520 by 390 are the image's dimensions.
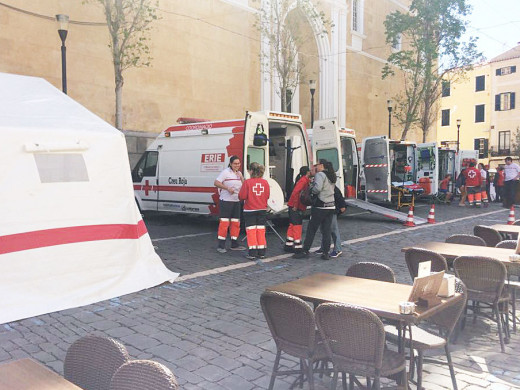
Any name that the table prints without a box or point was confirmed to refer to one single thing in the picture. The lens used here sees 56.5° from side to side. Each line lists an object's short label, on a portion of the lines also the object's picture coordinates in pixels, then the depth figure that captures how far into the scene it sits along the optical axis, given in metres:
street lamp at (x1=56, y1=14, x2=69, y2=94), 11.95
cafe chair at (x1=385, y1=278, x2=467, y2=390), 3.61
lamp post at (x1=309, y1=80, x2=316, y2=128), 21.05
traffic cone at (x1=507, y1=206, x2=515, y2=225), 12.73
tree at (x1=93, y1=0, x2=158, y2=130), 14.41
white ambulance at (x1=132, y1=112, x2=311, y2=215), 10.75
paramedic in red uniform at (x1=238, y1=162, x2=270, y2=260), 8.55
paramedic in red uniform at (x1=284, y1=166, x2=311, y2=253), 9.02
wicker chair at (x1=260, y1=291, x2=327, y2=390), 3.23
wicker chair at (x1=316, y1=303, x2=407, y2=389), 2.96
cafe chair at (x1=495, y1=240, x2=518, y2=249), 5.79
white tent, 5.80
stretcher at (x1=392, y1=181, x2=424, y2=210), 17.73
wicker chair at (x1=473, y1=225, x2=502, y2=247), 6.78
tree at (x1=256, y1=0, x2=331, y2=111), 19.36
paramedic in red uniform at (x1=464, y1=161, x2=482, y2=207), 18.00
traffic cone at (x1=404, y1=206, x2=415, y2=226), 13.32
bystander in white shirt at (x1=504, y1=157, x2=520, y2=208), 18.02
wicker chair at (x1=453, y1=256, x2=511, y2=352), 4.64
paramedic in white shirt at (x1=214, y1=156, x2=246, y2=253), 9.20
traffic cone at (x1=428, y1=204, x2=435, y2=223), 14.01
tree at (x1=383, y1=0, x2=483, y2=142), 26.16
